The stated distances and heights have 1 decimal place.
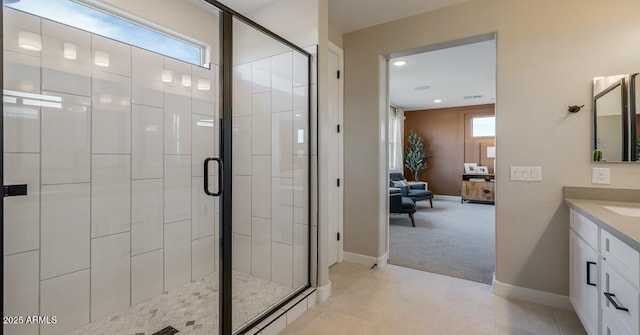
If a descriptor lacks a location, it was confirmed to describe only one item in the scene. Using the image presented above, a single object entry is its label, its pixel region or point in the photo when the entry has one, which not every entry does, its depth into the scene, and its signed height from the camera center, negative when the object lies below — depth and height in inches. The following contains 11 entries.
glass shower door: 66.9 -2.4
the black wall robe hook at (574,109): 85.6 +17.6
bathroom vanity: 47.8 -18.7
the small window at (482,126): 290.2 +41.4
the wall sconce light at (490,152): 288.5 +15.0
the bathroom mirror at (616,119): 80.3 +13.9
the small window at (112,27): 68.7 +38.7
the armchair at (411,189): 233.6 -20.7
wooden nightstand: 270.5 -19.5
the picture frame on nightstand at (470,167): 286.7 -0.8
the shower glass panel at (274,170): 91.9 -1.6
